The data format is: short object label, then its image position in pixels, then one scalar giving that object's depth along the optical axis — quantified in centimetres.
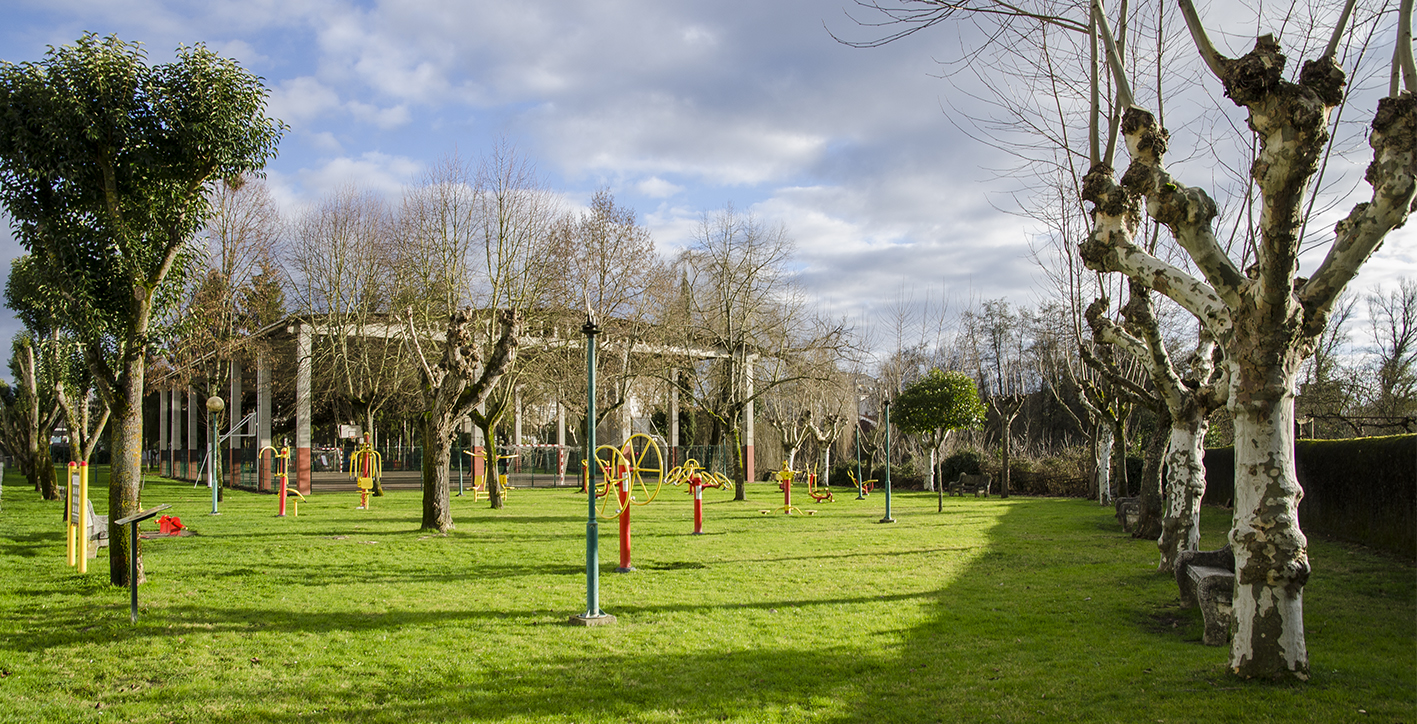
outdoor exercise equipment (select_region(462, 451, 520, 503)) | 2293
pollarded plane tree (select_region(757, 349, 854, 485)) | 2642
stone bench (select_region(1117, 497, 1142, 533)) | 1369
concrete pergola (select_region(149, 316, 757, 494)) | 2431
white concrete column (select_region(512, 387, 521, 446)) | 2873
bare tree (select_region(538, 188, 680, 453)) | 2362
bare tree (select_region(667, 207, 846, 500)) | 2352
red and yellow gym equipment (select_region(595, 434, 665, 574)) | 990
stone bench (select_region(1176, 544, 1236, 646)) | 602
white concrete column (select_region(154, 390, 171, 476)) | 3628
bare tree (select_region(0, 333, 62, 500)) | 2045
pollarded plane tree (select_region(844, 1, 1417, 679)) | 453
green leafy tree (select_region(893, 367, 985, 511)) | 2450
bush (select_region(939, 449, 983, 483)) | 2814
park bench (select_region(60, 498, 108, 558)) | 919
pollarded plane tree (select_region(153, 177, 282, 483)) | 2231
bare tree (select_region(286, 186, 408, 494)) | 2495
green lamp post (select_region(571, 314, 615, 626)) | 702
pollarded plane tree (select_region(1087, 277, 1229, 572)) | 871
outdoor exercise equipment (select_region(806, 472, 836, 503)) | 2172
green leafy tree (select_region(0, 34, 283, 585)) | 774
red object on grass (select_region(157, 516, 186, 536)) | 1088
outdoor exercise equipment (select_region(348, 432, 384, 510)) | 1924
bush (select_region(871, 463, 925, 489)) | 2955
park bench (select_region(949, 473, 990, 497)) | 2467
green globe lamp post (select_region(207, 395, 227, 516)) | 1688
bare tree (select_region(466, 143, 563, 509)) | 2088
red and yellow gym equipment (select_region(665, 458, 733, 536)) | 1425
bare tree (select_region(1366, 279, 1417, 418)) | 2075
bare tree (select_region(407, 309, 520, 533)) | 1396
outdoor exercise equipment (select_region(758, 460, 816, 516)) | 1859
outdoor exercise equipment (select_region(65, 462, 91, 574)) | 862
